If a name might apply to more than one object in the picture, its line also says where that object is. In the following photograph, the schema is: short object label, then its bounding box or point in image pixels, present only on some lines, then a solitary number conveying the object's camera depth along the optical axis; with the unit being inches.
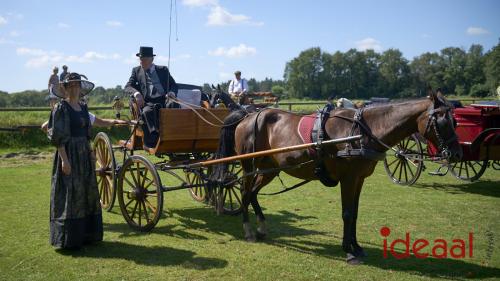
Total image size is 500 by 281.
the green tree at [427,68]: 2112.3
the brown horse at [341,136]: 186.9
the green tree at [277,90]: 2065.7
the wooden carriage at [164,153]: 254.5
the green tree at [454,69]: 1957.4
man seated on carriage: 266.7
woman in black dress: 211.9
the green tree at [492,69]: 1892.7
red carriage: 357.4
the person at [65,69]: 588.9
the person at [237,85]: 537.1
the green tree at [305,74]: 2502.5
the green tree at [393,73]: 2083.9
